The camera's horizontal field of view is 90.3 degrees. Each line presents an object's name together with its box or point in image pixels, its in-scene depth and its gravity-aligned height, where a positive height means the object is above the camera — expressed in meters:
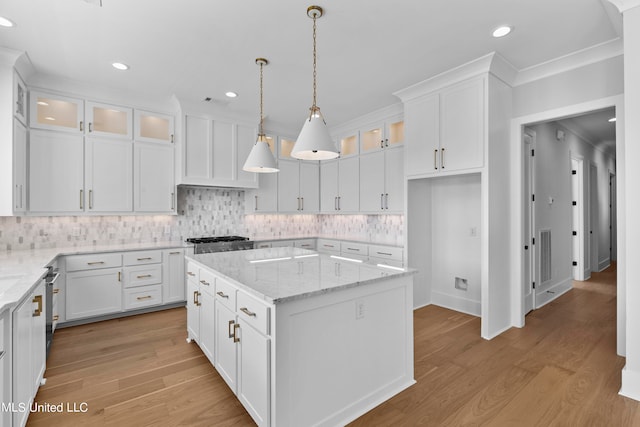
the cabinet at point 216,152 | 4.27 +0.91
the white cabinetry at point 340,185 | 5.03 +0.52
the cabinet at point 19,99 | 2.98 +1.18
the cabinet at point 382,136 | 4.45 +1.18
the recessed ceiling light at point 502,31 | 2.53 +1.49
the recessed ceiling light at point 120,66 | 3.12 +1.50
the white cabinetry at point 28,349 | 1.66 -0.78
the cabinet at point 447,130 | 3.19 +0.94
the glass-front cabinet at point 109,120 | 3.76 +1.19
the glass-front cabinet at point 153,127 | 4.08 +1.20
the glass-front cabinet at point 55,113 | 3.42 +1.17
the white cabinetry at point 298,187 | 5.37 +0.52
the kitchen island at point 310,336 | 1.67 -0.72
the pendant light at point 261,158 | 2.66 +0.49
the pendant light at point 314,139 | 2.09 +0.51
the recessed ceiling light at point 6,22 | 2.39 +1.49
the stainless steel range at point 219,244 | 4.20 -0.37
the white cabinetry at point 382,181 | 4.34 +0.51
